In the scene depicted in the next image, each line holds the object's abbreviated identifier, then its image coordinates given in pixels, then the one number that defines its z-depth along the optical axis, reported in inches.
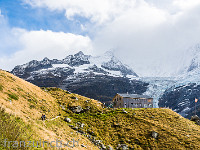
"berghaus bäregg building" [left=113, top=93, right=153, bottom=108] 2945.6
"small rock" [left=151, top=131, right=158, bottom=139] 1632.8
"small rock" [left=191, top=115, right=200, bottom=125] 2430.6
